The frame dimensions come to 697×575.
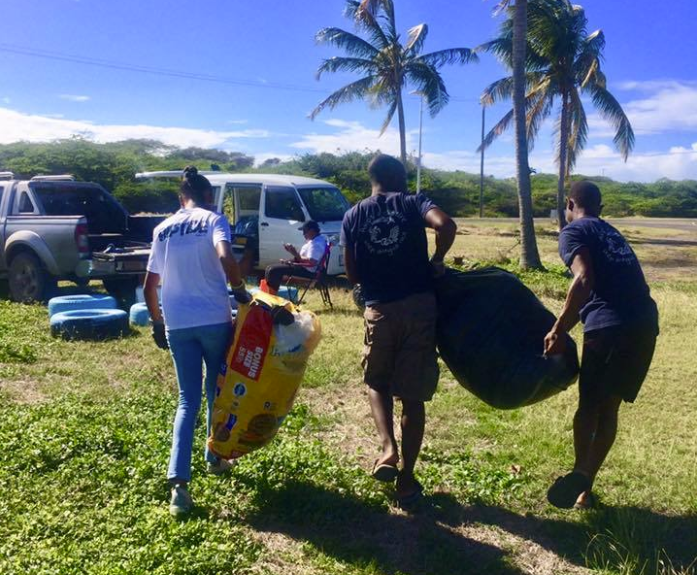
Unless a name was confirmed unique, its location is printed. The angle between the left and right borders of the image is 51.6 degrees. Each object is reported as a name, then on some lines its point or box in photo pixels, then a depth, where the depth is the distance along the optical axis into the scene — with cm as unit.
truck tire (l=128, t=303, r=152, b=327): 875
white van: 1248
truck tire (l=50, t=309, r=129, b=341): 786
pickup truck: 997
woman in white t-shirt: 387
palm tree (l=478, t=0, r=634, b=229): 2275
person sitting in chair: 962
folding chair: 967
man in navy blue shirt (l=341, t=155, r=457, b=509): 386
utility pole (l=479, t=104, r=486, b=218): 4784
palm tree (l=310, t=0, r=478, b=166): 2514
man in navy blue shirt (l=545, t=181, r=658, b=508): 371
